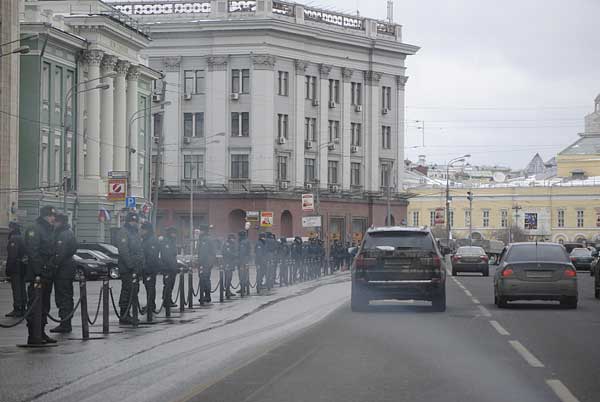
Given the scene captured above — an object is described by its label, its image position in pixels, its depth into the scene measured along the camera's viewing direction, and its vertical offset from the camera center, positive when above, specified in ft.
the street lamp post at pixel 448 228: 355.03 -6.29
